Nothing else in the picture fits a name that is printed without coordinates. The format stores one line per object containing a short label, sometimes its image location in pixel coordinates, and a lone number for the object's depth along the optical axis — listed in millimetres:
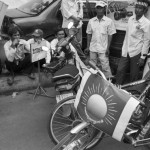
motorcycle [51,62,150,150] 2621
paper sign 4707
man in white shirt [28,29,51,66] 4930
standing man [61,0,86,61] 5809
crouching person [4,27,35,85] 5211
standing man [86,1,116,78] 5020
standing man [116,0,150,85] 4328
